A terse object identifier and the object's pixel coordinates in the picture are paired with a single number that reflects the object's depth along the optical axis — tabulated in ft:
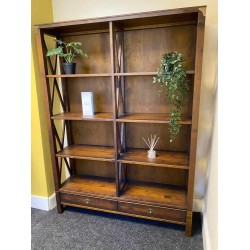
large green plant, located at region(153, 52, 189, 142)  4.86
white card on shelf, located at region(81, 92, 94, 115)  6.44
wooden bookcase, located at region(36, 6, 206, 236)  5.73
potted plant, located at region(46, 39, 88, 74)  5.94
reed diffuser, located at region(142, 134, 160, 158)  6.16
